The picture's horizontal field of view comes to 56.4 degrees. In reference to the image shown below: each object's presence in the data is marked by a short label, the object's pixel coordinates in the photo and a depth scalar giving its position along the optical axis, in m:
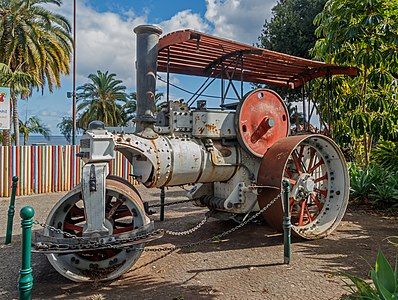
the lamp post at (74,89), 17.42
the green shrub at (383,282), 2.40
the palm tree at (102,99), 29.64
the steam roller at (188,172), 3.61
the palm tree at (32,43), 18.31
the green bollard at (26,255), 2.49
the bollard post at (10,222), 5.06
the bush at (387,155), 8.00
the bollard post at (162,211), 6.10
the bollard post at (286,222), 4.09
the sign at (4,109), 10.29
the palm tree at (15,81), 14.83
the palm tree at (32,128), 23.39
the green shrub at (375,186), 7.33
